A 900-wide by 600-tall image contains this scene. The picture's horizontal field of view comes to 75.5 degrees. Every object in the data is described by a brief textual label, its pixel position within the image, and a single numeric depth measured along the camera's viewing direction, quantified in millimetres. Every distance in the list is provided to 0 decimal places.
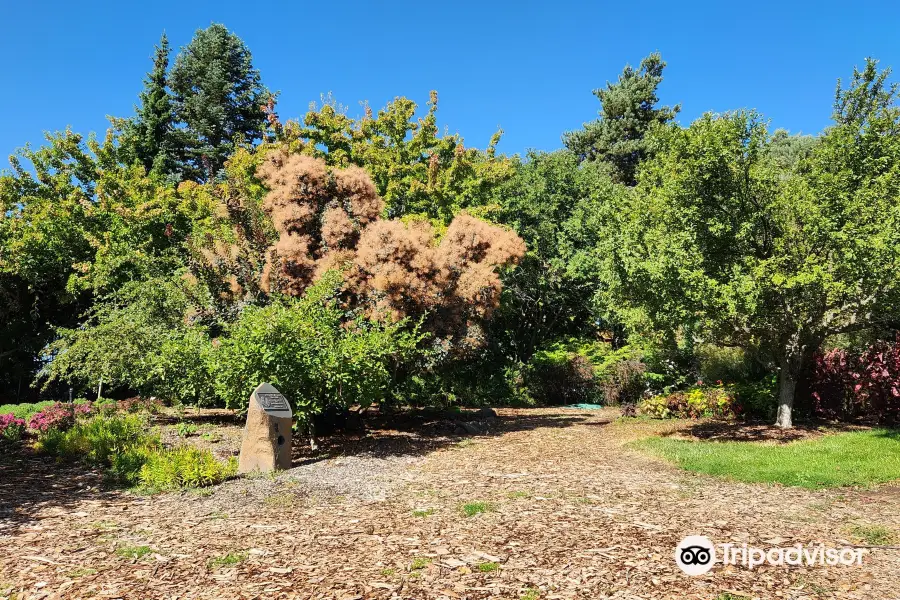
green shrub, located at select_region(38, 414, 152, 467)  8648
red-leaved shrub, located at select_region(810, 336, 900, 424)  11969
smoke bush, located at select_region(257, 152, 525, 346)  11383
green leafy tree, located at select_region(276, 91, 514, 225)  17047
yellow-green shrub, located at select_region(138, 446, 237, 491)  6980
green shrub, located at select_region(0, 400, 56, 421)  12298
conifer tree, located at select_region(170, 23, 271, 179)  32156
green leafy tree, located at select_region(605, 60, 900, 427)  9773
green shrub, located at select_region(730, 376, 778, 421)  12961
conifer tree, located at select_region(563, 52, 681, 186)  35031
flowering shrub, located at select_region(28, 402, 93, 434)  10859
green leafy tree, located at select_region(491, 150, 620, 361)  20250
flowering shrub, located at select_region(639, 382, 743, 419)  13734
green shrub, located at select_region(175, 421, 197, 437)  10516
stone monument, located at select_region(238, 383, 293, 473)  7852
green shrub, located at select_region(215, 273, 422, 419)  8727
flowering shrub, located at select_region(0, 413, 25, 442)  10227
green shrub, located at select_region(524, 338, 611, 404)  19156
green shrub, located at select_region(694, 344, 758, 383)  15805
